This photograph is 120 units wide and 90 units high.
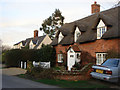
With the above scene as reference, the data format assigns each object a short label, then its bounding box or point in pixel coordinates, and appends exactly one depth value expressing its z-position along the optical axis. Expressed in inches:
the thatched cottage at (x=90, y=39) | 657.0
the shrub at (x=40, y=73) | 508.1
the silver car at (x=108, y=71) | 379.2
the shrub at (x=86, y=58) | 744.0
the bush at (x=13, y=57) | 942.4
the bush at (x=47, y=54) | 1004.7
